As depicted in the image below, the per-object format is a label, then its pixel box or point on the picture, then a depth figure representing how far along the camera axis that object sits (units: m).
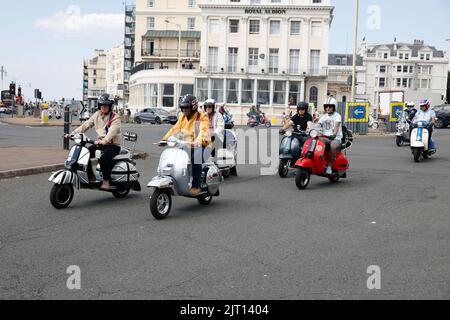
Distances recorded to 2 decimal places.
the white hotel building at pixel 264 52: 67.50
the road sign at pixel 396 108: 34.09
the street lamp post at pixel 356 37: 39.00
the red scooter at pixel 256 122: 50.02
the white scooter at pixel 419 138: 17.23
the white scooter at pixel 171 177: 8.59
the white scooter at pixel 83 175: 9.34
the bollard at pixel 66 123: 16.99
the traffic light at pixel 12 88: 65.31
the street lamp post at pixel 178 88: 71.94
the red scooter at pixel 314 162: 11.99
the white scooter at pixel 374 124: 43.62
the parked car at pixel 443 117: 41.12
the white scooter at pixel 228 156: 13.36
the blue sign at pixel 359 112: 33.72
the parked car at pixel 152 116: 55.91
